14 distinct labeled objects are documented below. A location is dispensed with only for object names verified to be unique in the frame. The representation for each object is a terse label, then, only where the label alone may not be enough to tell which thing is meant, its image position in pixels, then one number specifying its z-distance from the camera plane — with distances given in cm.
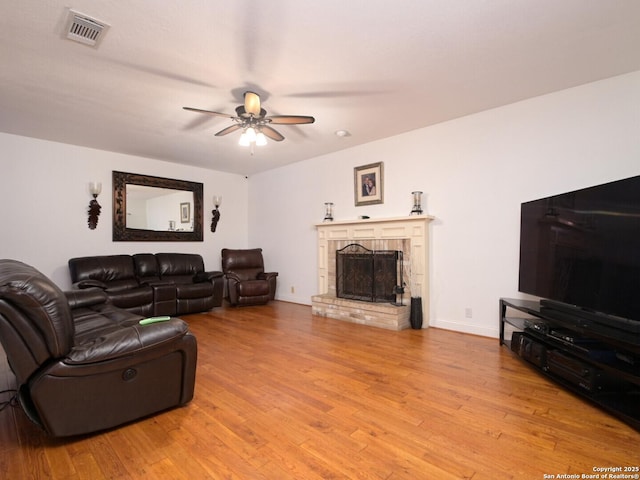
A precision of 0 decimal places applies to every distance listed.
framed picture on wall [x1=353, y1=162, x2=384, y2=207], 460
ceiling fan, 285
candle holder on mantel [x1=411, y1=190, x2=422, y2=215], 407
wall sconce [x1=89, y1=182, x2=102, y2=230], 484
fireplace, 404
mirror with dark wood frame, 520
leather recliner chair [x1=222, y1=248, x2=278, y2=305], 532
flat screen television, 203
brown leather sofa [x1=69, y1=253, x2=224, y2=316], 436
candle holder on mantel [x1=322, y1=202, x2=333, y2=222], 517
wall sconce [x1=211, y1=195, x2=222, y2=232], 630
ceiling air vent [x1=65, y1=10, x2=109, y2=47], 206
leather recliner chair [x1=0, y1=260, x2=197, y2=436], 156
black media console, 190
